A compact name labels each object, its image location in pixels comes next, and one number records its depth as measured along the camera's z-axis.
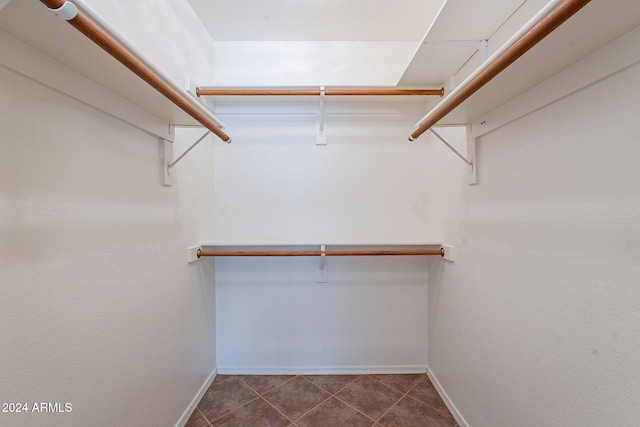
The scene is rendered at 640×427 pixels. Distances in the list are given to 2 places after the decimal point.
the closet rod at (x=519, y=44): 0.54
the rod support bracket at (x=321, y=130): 1.86
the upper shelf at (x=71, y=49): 0.60
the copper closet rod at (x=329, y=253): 1.62
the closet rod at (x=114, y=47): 0.51
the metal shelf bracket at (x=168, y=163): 1.30
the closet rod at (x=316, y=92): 1.59
